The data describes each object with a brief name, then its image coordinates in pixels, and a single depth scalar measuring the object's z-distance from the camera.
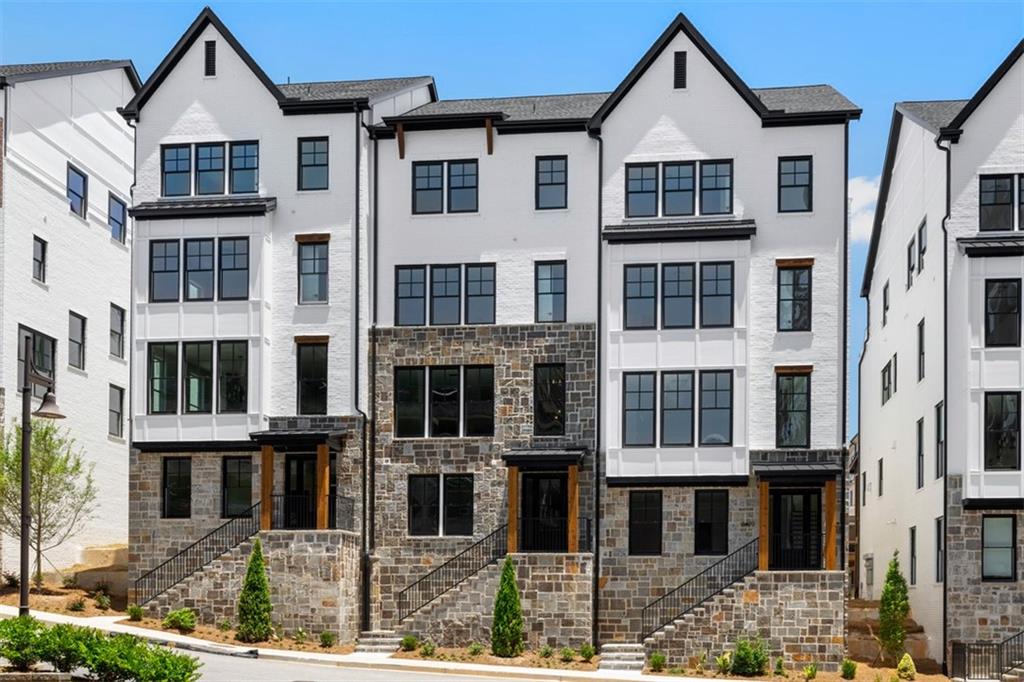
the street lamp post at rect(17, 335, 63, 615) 28.98
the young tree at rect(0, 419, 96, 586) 45.41
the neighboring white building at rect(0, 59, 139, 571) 49.19
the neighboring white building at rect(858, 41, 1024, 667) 40.72
